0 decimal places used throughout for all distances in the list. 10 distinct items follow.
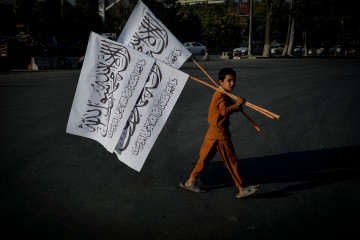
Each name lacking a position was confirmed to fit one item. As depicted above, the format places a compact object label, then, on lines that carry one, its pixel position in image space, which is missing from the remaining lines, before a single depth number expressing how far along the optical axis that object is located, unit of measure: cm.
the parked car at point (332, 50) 6760
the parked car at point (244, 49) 5105
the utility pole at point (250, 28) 4047
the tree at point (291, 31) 4470
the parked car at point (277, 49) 5811
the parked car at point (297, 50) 6566
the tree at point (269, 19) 4081
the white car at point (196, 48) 4428
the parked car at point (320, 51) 6809
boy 400
